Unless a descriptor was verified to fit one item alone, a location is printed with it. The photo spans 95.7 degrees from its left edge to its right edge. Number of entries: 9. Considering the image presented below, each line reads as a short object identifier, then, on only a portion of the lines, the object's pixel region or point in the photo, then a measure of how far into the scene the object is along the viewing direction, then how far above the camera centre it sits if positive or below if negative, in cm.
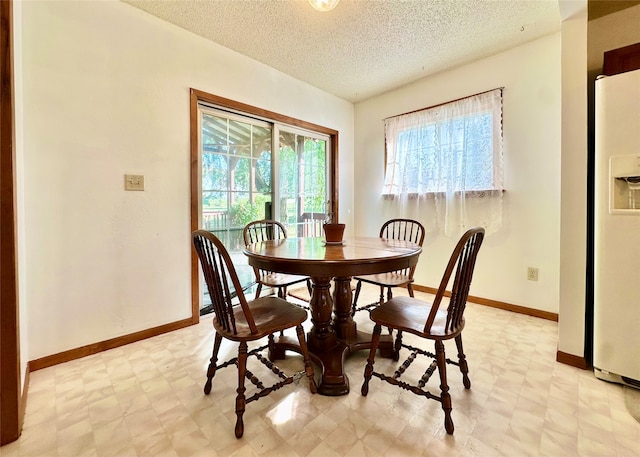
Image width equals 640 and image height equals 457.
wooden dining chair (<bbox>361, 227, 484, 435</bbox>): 121 -46
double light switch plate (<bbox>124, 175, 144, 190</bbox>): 208 +33
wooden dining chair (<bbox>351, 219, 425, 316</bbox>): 201 -40
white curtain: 276 +64
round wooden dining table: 133 -22
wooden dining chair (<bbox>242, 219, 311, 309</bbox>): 206 -40
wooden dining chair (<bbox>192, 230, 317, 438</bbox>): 122 -46
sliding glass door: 267 +52
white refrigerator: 148 -4
